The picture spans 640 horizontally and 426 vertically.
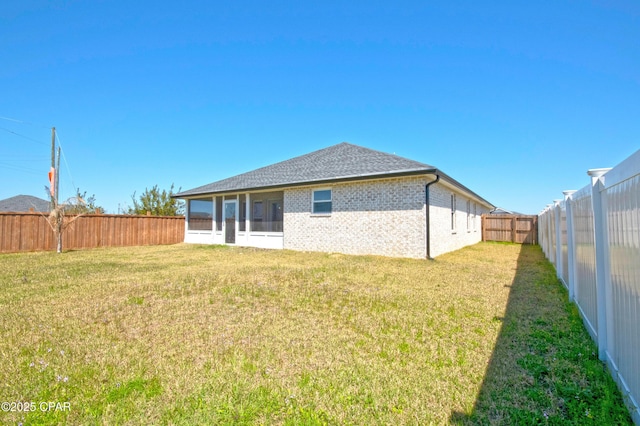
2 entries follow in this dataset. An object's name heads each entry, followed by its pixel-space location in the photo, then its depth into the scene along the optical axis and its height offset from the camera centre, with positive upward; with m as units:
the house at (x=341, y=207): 10.15 +0.72
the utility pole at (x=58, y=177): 19.46 +3.17
